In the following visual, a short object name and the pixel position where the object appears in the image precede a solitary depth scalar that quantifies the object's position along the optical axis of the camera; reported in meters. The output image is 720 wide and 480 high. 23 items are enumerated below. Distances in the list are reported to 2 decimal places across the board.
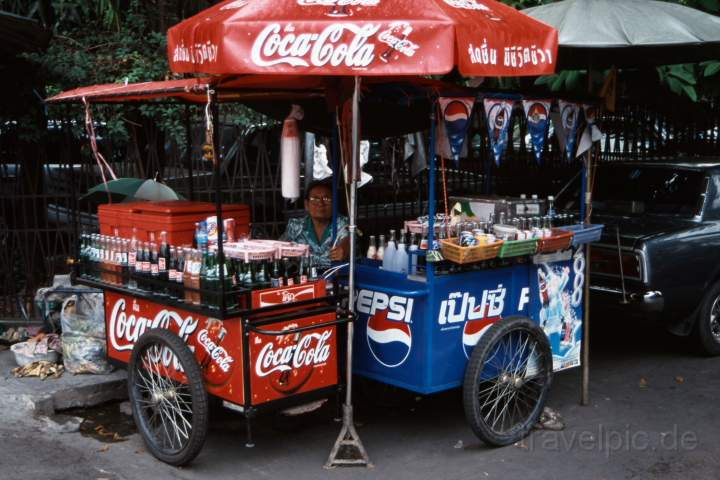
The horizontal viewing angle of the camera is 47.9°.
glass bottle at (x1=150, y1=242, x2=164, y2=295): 4.77
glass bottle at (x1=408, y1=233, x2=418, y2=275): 4.84
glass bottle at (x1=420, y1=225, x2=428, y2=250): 4.88
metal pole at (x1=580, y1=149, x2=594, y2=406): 5.66
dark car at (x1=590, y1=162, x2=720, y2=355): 6.56
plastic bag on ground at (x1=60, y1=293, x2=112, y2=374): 5.93
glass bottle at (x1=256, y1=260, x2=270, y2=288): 4.54
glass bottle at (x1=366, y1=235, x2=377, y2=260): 5.27
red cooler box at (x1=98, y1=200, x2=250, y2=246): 4.87
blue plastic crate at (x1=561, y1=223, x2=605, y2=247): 5.45
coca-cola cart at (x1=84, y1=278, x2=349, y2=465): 4.39
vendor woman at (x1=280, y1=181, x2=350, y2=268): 5.74
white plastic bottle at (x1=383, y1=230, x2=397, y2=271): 5.06
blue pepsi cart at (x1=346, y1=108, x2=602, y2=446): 4.75
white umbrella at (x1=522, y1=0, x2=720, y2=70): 5.22
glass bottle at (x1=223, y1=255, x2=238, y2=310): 4.34
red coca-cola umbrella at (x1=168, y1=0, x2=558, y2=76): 3.94
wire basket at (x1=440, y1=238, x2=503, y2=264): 4.60
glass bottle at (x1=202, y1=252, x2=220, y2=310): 4.34
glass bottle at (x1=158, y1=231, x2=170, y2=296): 4.74
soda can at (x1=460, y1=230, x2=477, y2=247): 4.75
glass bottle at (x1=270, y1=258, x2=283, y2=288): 4.59
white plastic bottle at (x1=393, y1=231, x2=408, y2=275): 5.00
